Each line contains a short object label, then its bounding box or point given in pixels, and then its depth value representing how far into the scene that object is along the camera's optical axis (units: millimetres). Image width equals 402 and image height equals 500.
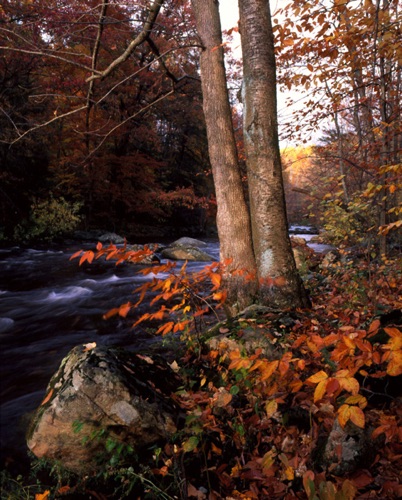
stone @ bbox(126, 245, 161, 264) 10562
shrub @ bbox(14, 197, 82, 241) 14547
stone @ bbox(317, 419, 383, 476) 1797
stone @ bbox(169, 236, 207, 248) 15177
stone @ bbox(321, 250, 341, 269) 8456
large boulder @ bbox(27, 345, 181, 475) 2340
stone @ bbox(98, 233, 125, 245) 15687
